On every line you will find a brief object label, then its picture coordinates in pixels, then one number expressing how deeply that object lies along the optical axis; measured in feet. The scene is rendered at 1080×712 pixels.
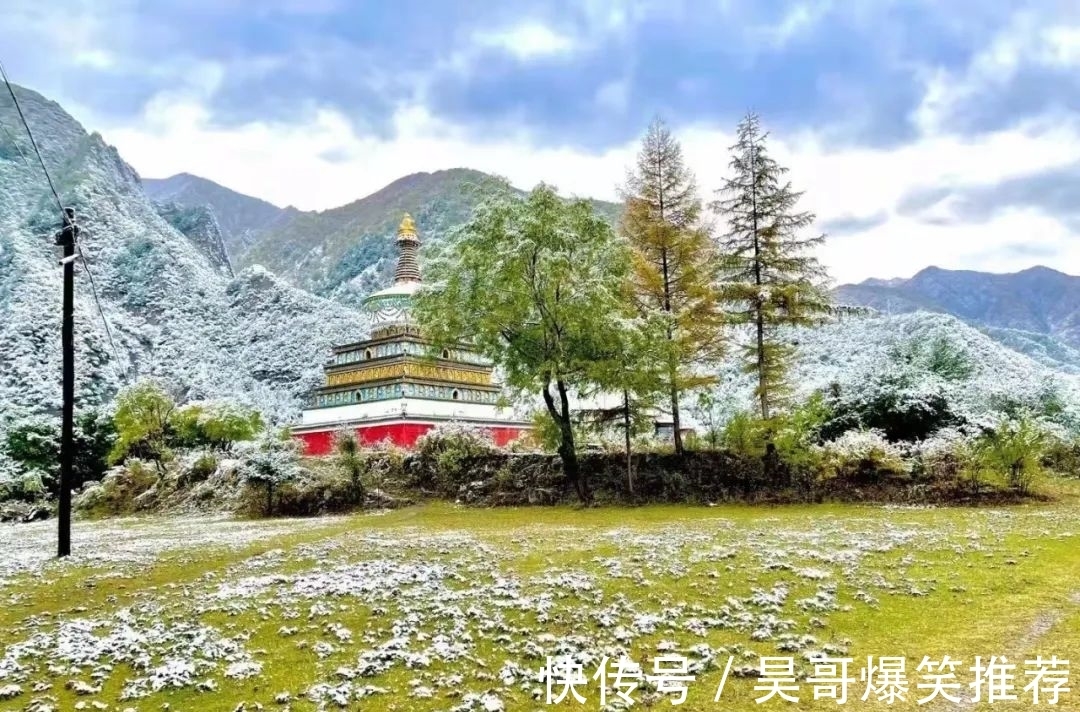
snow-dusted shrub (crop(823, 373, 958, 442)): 119.75
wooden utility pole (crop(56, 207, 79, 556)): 75.77
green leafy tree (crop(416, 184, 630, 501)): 106.83
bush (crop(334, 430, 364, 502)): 131.54
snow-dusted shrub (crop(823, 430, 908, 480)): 107.14
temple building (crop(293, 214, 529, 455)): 199.41
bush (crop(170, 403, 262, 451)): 192.85
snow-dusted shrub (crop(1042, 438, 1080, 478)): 118.73
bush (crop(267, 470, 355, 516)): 127.85
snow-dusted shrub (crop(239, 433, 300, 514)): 124.36
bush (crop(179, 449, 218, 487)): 151.53
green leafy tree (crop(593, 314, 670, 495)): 105.81
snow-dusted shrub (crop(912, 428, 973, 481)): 103.58
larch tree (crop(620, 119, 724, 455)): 117.50
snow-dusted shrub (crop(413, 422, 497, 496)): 133.39
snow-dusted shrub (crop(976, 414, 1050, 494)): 95.25
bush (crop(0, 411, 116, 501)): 174.50
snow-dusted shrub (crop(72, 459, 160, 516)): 149.59
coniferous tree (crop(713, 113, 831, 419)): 115.55
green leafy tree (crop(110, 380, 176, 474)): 177.27
